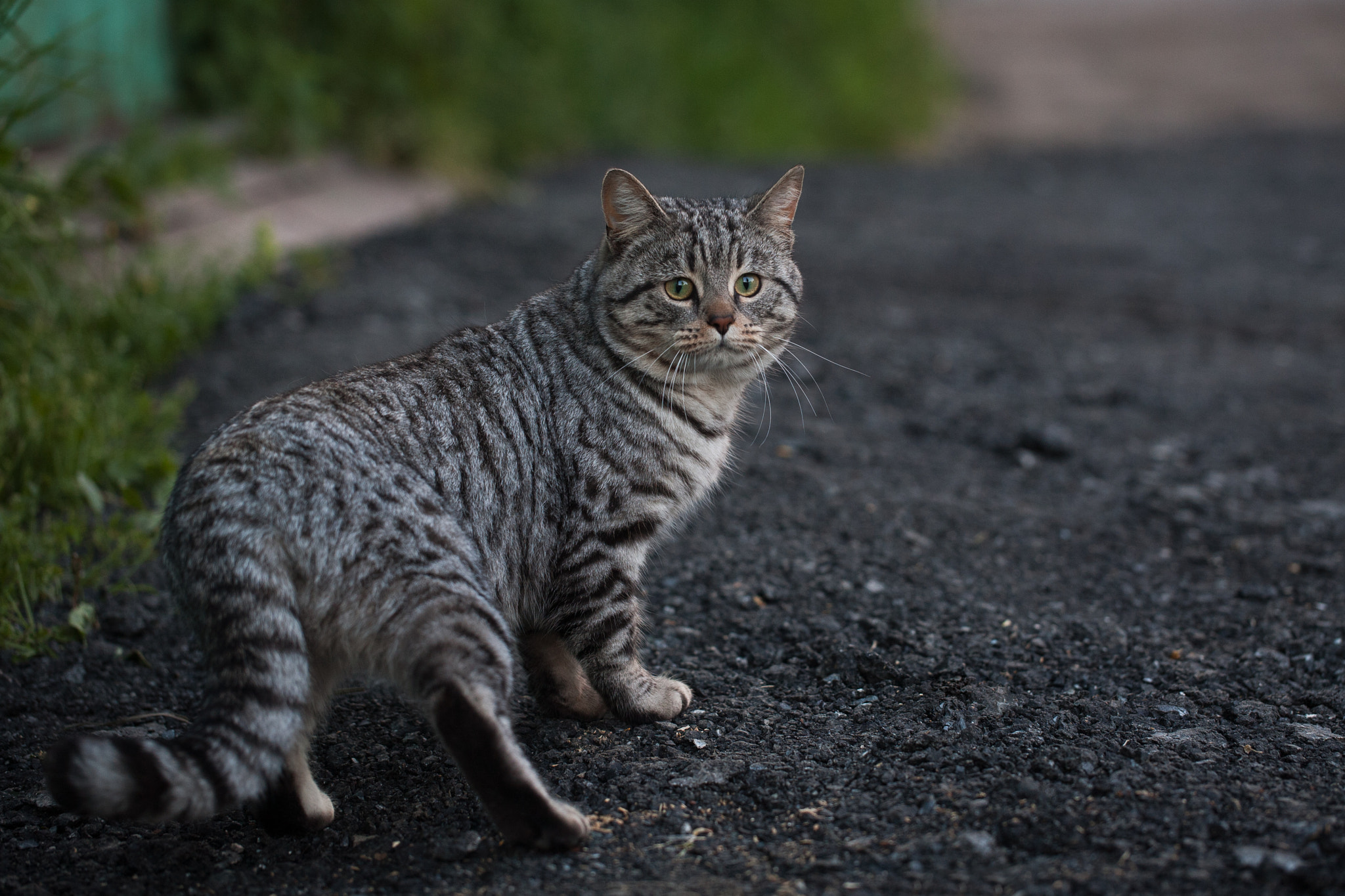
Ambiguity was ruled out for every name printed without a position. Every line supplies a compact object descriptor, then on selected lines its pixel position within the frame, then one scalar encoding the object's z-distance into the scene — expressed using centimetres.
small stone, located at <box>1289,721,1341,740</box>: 282
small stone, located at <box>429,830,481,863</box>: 247
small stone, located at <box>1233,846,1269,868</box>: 225
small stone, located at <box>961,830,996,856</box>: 238
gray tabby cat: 230
